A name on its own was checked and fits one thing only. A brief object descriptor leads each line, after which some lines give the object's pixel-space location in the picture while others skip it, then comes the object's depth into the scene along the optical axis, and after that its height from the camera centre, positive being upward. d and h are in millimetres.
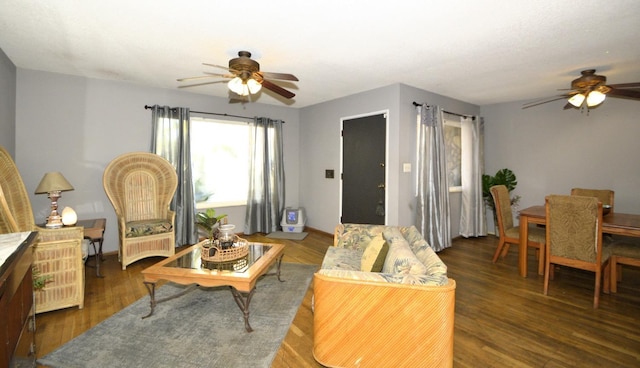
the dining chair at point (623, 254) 2718 -646
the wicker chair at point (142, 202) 3537 -232
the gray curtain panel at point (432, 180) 4191 +94
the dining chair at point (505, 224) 3578 -496
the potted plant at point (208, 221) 3861 -491
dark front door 4258 +263
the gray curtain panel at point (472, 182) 5094 +85
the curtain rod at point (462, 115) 4755 +1253
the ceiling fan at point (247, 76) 2699 +1065
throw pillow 1992 -507
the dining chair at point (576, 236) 2600 -460
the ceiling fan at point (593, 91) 2988 +1056
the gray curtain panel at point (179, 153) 4277 +496
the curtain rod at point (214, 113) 4223 +1219
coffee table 2139 -679
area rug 1849 -1123
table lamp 2893 -19
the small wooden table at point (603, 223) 2605 -356
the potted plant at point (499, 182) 5074 +87
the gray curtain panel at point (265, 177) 5195 +157
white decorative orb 2797 -329
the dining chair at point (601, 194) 3572 -86
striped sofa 1549 -734
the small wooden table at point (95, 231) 3123 -516
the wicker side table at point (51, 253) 2346 -587
